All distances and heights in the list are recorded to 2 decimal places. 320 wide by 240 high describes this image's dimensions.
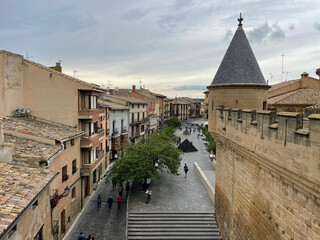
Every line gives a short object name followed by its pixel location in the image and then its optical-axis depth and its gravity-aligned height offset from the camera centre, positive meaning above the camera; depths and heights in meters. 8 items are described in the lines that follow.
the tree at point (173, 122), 72.04 -4.08
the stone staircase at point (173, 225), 15.53 -8.02
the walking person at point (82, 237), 14.16 -7.82
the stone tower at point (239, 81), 13.39 +1.71
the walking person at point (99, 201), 19.39 -7.76
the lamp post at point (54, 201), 10.65 -4.28
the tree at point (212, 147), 32.97 -5.24
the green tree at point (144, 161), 19.55 -4.76
